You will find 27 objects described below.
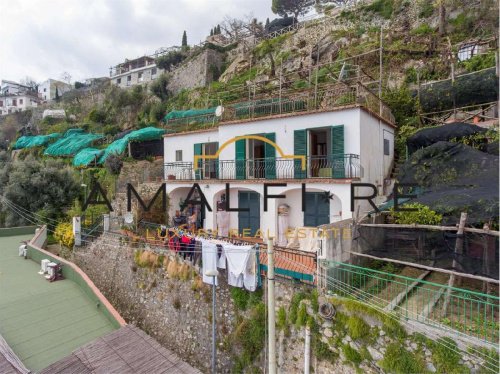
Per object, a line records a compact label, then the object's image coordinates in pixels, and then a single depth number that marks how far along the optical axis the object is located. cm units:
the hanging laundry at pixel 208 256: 882
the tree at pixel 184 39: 4870
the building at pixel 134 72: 5353
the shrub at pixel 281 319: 737
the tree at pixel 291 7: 4069
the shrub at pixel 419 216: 700
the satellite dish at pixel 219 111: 1369
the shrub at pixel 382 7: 2555
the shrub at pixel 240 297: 833
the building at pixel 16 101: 7162
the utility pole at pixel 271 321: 545
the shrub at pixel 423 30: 2084
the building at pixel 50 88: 7281
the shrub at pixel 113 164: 2044
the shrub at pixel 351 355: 593
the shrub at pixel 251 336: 777
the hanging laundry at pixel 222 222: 1330
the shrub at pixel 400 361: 526
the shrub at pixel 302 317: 693
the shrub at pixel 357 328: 592
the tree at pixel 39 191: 1977
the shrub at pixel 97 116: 3872
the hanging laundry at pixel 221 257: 873
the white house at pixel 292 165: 1047
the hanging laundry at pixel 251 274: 805
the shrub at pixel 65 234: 1622
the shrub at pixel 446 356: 492
